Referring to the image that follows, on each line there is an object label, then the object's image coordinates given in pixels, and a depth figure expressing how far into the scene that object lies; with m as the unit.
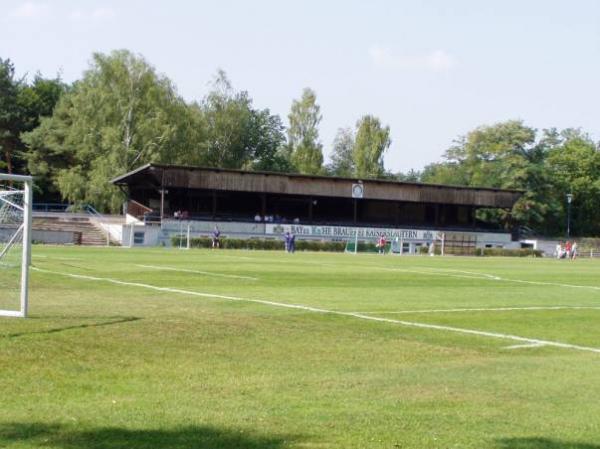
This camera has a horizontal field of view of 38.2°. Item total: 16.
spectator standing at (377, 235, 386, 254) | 75.88
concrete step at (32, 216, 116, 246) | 68.17
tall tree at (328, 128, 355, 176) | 143.00
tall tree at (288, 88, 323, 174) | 110.44
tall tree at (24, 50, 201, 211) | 84.62
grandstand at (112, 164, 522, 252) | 76.56
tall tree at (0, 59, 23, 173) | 94.00
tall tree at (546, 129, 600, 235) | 114.81
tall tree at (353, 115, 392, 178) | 117.69
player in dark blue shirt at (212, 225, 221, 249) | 67.82
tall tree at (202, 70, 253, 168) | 101.69
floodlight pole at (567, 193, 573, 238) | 105.31
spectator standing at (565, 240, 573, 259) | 79.94
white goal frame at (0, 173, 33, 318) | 13.16
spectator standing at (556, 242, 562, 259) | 78.22
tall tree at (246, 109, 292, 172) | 113.44
